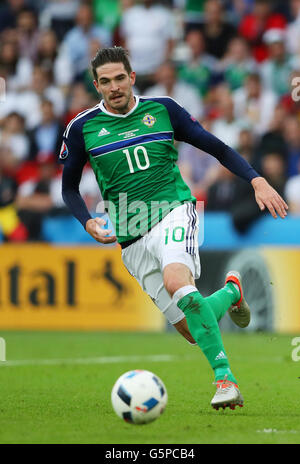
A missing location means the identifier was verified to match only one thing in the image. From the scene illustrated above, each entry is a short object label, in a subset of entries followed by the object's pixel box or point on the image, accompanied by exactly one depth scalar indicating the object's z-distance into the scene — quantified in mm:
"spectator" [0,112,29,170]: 15602
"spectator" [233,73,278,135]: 14359
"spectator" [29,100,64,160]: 15602
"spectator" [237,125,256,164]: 13141
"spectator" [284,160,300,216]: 12500
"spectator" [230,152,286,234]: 12281
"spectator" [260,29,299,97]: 14539
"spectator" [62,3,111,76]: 16891
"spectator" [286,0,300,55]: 14844
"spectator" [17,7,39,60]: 17547
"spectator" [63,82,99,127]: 15719
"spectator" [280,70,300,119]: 13691
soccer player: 6473
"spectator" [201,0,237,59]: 16016
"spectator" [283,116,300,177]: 13234
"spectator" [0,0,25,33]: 18203
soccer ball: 5520
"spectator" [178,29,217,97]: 15688
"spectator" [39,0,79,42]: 17719
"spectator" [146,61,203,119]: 15094
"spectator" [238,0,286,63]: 15656
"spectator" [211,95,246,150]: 14008
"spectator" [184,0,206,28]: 16578
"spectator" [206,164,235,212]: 12828
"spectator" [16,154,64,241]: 13461
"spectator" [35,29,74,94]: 17078
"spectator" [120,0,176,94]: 16219
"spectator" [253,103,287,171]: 13141
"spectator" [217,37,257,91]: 15273
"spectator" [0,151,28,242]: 13531
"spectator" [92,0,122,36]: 17297
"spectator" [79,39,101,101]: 16266
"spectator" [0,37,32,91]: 17469
